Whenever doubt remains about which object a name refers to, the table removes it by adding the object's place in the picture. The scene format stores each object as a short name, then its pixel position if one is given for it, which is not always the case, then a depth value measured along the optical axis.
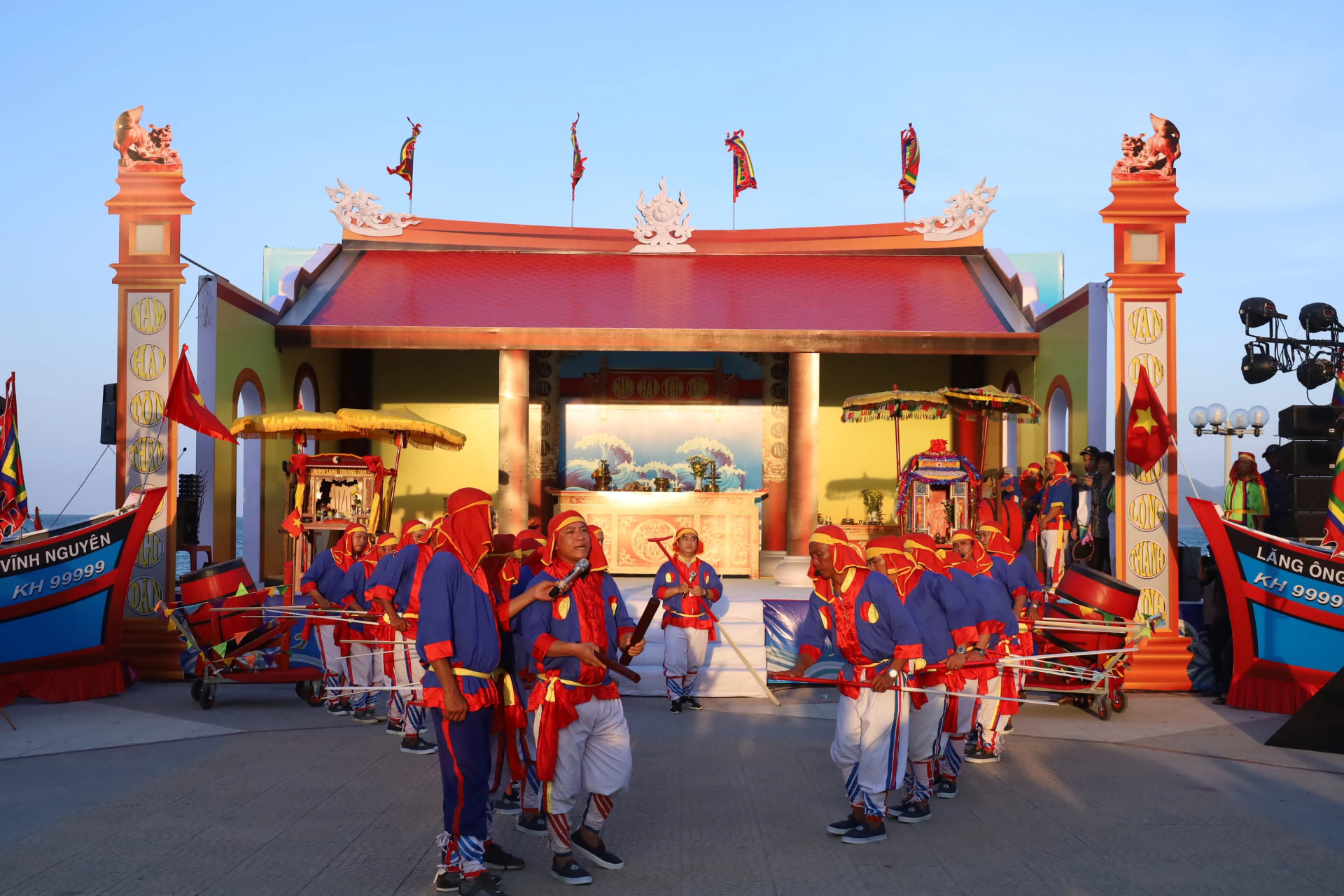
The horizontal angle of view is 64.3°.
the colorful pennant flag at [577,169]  19.52
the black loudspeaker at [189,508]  11.77
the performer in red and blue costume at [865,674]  5.95
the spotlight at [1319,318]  12.73
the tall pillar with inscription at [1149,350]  10.93
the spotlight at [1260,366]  13.05
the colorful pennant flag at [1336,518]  9.30
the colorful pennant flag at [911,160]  18.09
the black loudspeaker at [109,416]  11.80
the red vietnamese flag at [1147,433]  10.90
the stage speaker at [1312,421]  11.53
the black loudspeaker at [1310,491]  11.66
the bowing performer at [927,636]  6.41
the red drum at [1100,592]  9.42
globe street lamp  13.66
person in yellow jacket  11.79
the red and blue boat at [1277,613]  9.46
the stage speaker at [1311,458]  11.62
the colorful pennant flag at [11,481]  10.35
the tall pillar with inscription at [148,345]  11.09
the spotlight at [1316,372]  12.79
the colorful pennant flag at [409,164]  18.23
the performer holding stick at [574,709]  5.27
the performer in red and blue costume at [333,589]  9.40
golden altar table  15.38
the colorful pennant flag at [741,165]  18.47
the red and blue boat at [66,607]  9.84
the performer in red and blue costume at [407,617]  7.71
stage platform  10.95
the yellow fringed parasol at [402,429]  12.48
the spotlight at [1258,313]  13.04
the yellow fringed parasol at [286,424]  12.09
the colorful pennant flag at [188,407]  10.96
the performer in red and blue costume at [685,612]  9.97
